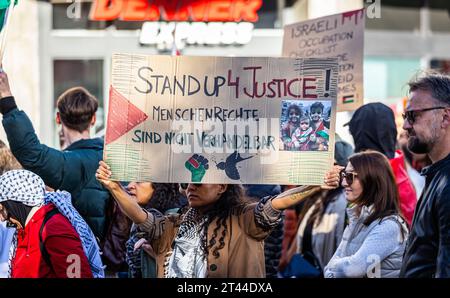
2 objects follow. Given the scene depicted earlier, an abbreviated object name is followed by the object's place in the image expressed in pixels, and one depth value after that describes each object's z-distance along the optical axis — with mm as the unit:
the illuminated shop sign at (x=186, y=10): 15406
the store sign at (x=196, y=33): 15211
